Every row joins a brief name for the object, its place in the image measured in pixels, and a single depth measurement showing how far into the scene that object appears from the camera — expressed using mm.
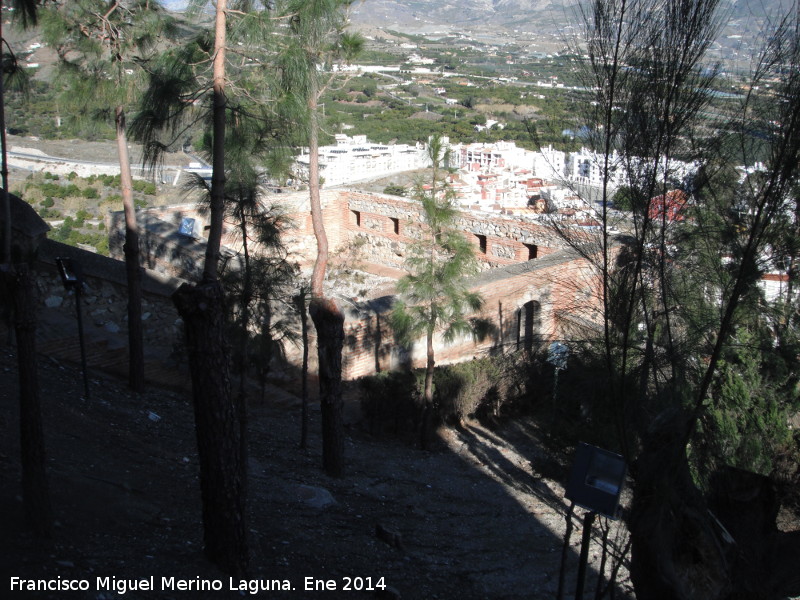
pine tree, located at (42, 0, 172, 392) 8383
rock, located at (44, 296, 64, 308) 11664
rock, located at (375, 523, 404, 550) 6950
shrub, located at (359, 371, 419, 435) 10703
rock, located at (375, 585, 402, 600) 5718
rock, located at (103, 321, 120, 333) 11391
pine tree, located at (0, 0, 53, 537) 4770
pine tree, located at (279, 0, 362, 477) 6914
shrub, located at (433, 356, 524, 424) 11172
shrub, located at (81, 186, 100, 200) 27438
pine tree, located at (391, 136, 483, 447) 9523
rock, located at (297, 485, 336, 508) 7457
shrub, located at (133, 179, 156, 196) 27969
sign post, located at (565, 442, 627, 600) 4523
